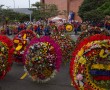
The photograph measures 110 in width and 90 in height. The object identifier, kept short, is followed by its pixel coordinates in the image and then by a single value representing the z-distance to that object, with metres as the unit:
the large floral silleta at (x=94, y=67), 7.00
